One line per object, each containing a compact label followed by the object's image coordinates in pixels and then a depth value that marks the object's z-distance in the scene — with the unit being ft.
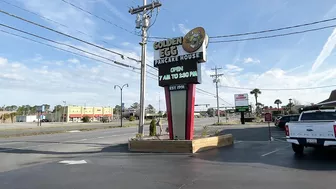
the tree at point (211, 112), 590.84
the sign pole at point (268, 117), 61.87
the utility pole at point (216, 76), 209.63
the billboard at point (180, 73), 48.62
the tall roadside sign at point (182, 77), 48.57
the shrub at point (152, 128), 64.52
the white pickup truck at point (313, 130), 31.40
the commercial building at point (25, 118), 383.04
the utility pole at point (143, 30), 57.41
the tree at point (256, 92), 396.28
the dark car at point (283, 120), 101.99
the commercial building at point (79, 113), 358.43
